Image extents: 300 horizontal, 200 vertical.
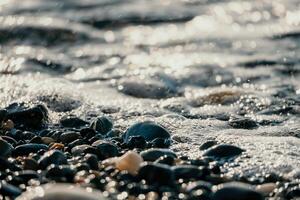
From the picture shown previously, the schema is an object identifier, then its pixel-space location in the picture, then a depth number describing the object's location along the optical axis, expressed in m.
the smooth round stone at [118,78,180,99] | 5.73
